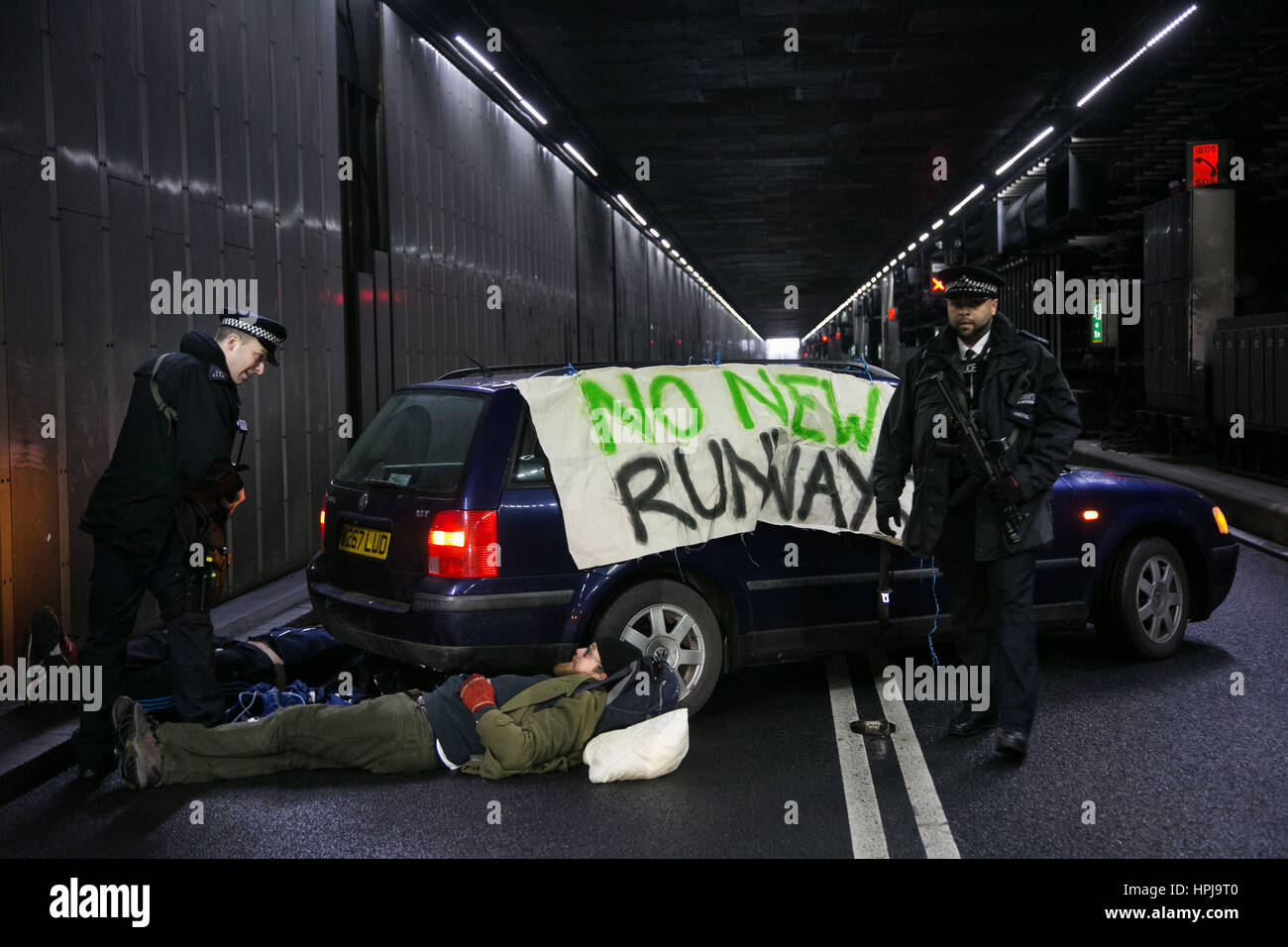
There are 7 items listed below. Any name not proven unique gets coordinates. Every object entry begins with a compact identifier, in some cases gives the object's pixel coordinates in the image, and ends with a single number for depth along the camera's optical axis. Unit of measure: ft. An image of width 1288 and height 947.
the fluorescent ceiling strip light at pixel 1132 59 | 60.13
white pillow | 16.85
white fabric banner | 19.38
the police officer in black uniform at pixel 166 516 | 17.54
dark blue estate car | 18.52
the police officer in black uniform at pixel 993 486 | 17.85
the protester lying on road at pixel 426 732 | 16.99
